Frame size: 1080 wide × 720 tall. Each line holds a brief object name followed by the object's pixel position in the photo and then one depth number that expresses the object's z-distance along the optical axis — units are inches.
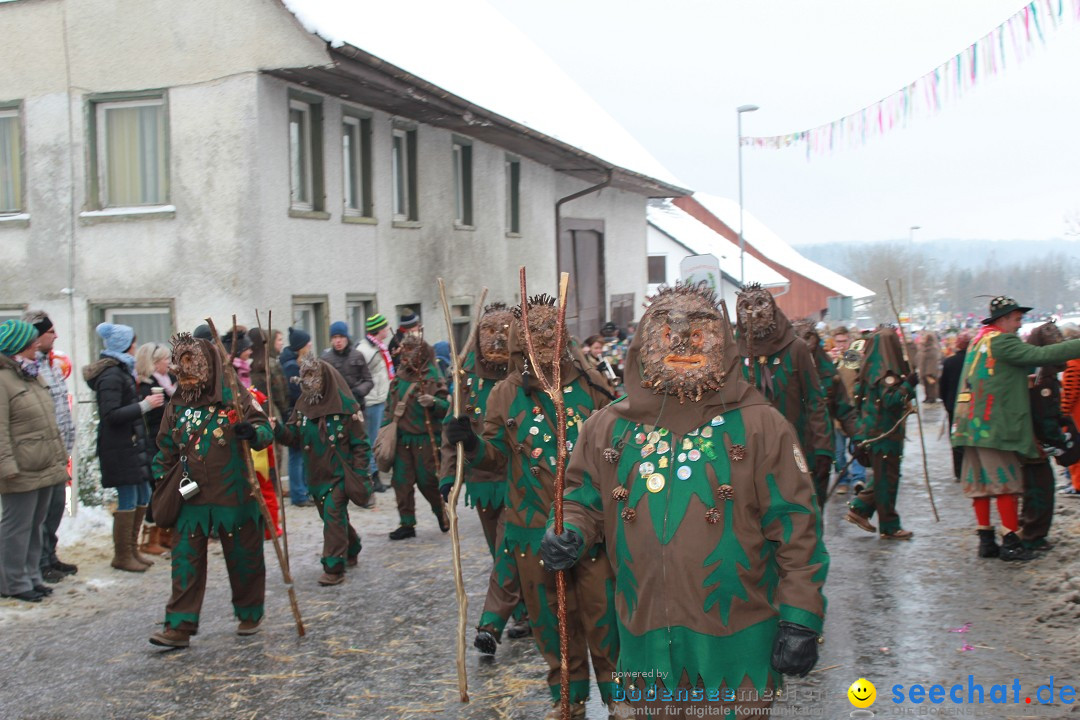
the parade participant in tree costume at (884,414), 386.9
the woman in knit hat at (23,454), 332.5
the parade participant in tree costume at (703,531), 157.4
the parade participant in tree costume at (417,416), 411.5
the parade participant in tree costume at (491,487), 271.9
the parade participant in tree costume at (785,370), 337.4
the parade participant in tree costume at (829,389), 359.6
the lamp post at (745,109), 1260.6
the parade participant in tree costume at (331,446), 358.6
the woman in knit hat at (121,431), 374.0
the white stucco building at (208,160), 526.3
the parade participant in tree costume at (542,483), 218.4
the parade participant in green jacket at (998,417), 331.6
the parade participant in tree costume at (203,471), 288.5
